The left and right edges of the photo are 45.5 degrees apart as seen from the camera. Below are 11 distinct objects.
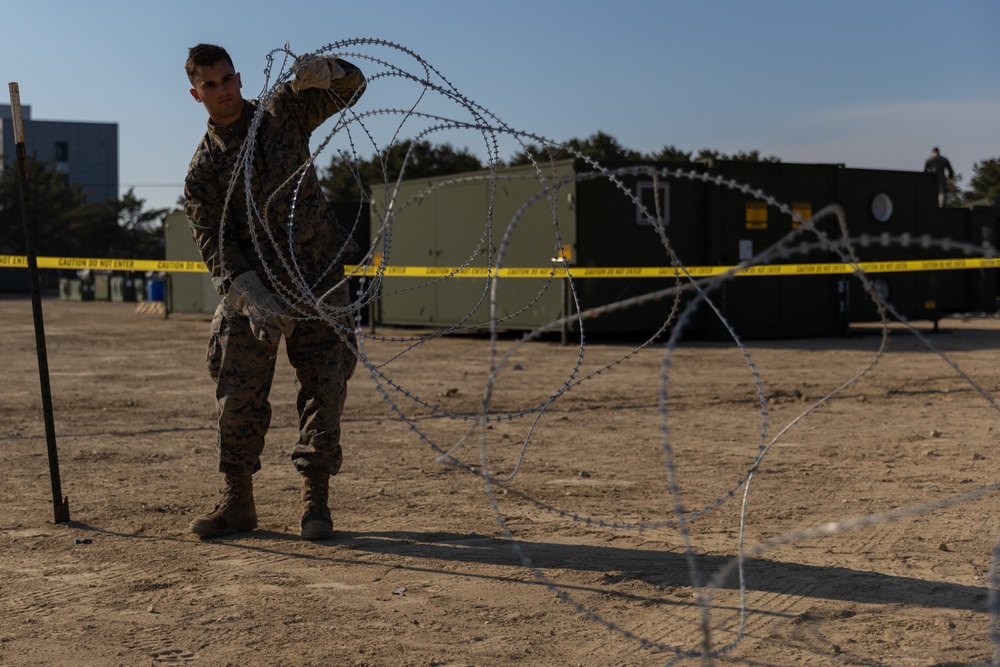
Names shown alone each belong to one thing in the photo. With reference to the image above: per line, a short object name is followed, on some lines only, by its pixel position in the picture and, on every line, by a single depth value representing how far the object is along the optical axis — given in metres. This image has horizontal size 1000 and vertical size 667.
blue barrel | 26.97
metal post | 4.90
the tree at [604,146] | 42.47
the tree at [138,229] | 53.16
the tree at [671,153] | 42.50
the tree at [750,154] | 41.52
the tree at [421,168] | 41.91
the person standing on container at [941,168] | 17.86
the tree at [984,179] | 44.44
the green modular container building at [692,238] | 14.50
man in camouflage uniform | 4.67
